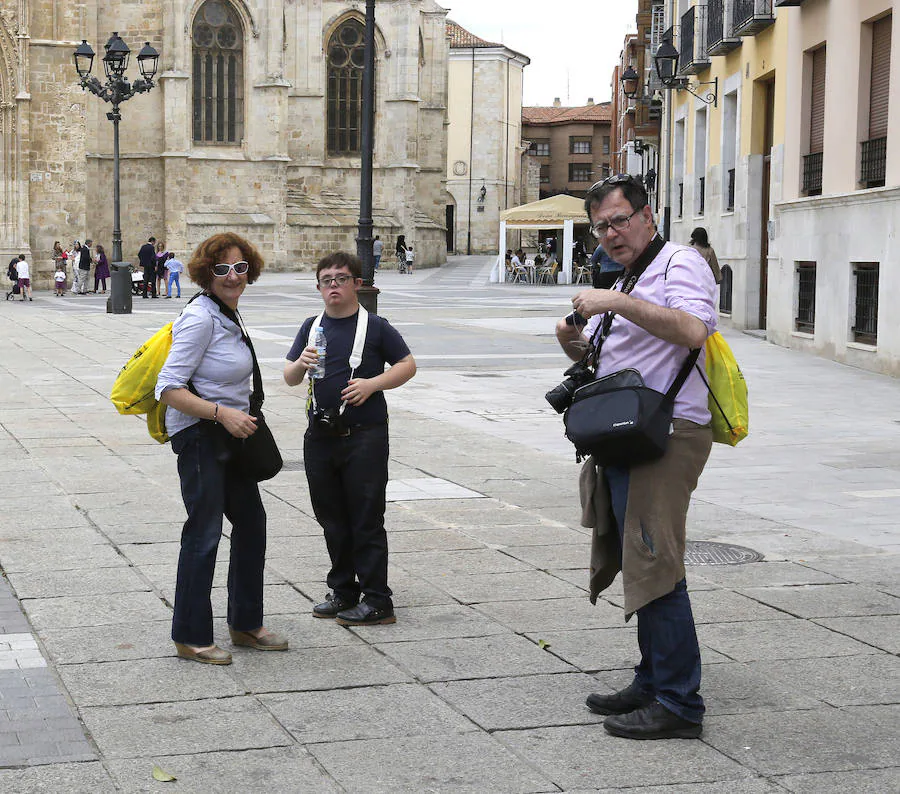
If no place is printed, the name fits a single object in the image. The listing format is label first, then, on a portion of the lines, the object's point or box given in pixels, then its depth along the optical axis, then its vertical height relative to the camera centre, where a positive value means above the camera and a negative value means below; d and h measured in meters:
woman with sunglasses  5.06 -0.54
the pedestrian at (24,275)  32.59 -0.31
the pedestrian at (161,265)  35.50 -0.04
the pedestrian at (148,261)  34.81 +0.06
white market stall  42.44 +1.59
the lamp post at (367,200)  18.73 +0.90
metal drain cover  6.83 -1.43
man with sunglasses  4.29 -0.64
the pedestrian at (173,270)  35.03 -0.16
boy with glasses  5.63 -0.70
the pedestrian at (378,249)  51.46 +0.63
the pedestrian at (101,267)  36.75 -0.11
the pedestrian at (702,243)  15.09 +0.30
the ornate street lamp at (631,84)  42.80 +5.85
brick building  113.38 +9.92
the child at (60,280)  35.88 -0.46
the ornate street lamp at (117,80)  28.17 +3.91
